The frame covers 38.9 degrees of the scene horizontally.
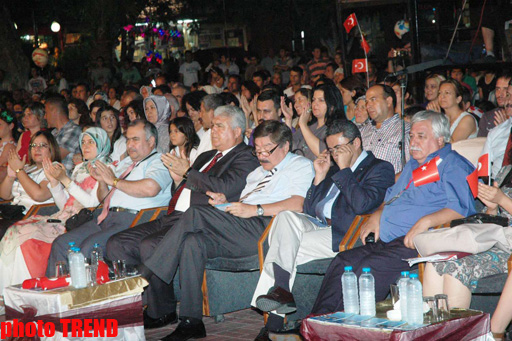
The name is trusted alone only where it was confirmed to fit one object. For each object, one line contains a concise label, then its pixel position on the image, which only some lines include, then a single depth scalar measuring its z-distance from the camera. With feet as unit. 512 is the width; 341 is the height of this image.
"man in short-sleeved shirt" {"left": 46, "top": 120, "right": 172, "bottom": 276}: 21.85
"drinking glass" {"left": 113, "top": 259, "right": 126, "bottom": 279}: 17.47
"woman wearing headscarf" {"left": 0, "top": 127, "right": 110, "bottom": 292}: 22.58
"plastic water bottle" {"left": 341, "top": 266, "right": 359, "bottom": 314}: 13.84
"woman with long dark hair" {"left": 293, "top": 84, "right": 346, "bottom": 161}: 22.81
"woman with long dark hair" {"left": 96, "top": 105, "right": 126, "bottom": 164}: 27.53
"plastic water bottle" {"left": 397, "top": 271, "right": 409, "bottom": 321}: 12.85
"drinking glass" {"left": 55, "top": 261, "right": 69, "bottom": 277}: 17.39
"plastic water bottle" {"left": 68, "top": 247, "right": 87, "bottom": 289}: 16.57
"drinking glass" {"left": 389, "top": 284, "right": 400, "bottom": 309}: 13.65
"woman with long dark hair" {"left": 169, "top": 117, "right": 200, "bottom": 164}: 23.58
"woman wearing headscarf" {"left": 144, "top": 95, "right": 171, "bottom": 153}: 28.43
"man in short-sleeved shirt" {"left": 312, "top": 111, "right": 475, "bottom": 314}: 16.37
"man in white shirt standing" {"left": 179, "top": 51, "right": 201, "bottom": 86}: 61.26
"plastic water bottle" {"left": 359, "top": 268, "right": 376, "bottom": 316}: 13.33
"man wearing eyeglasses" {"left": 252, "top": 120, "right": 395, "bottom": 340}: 17.39
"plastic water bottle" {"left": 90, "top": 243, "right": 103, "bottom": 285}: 16.96
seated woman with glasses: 25.13
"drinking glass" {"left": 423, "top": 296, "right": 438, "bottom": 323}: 12.85
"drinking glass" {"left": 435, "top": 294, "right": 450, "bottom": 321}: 13.03
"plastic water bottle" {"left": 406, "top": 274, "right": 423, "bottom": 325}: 12.74
